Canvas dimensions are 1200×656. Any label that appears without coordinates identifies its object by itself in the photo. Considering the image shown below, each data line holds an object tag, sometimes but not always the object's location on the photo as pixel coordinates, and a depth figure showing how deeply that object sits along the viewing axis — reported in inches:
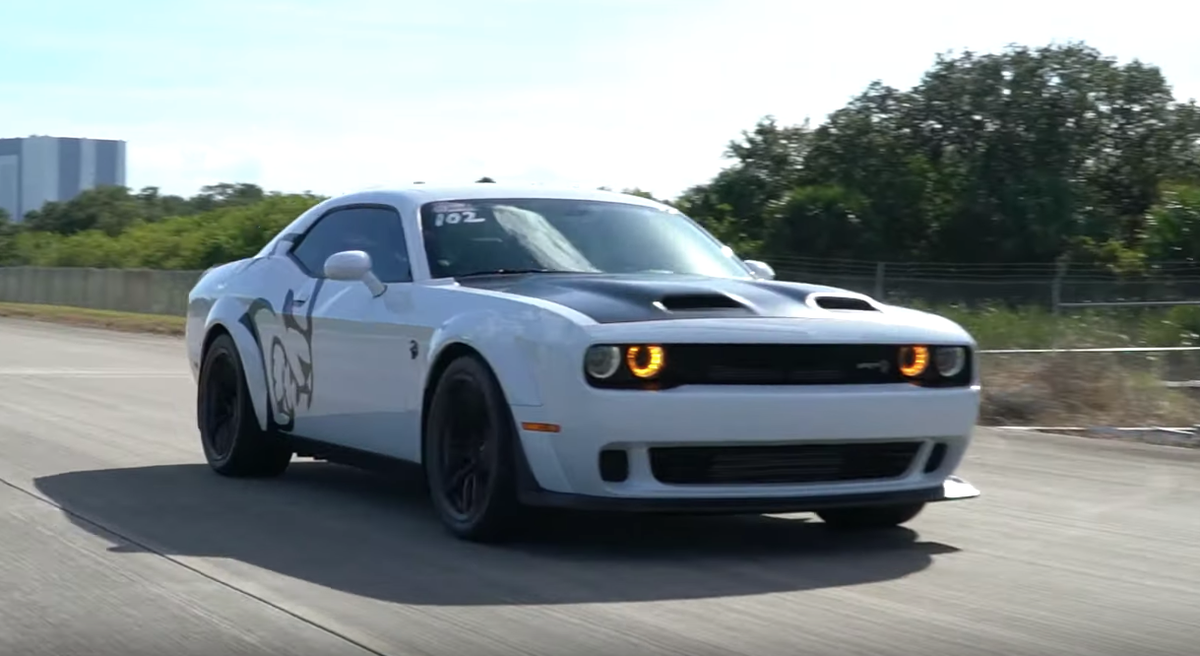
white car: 257.0
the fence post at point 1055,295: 829.7
